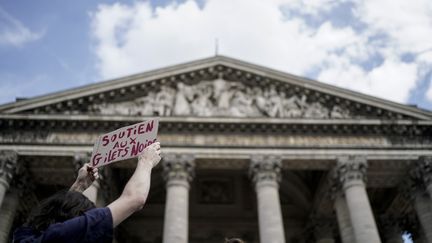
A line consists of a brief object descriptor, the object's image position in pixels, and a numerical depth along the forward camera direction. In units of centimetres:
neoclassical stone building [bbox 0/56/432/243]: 1780
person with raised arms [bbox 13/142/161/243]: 237
